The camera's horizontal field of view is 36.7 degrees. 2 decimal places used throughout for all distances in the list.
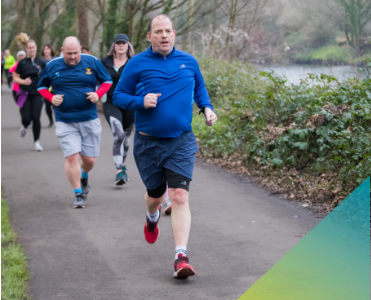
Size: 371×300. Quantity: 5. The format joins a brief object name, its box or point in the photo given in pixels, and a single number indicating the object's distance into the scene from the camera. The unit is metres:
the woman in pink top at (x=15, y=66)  12.12
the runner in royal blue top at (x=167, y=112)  4.56
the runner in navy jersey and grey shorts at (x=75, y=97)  7.01
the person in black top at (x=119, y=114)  7.69
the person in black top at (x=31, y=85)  11.69
